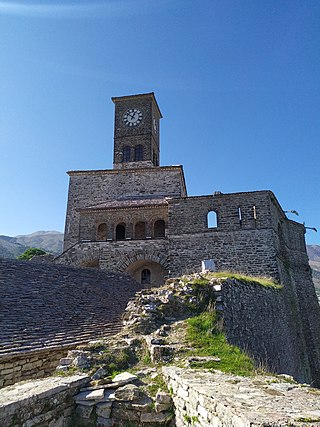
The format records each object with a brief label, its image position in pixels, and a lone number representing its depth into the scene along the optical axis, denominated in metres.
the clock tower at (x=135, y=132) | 31.19
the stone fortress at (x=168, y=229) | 19.31
